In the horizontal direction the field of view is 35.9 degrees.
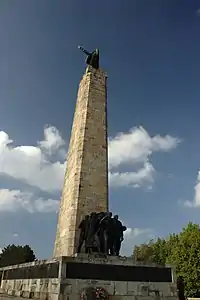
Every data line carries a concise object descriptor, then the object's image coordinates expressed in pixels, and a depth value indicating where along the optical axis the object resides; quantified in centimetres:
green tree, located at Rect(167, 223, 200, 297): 2639
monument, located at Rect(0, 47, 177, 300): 906
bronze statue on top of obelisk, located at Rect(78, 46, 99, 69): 1808
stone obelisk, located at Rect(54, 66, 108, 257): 1345
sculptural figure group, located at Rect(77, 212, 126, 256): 1088
